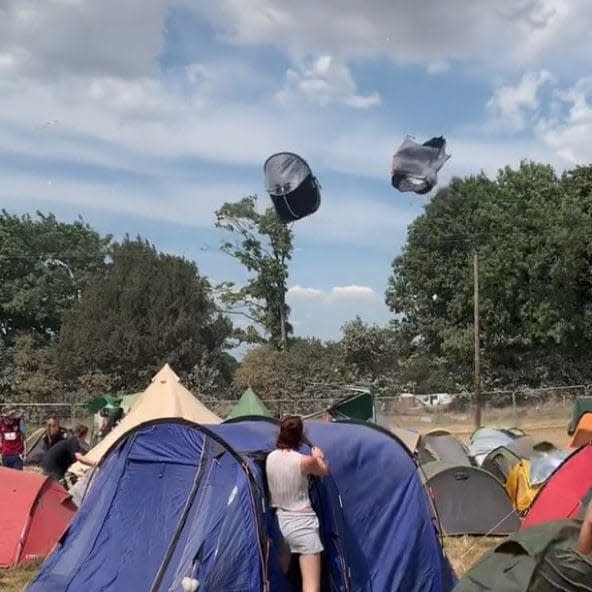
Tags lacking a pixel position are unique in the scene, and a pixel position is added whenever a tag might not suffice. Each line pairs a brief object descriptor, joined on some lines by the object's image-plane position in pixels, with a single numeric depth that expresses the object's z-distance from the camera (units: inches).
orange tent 679.6
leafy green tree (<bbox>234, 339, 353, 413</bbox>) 1551.4
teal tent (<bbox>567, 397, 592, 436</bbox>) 888.7
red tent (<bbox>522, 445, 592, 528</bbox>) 347.9
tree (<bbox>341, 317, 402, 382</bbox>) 1615.4
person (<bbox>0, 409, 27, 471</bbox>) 565.9
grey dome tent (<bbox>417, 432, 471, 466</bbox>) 594.7
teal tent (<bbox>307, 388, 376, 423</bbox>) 622.2
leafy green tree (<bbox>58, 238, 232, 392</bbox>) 1622.8
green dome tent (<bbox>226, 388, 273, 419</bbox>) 699.4
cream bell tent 584.4
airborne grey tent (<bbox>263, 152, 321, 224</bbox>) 481.1
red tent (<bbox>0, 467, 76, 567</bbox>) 372.8
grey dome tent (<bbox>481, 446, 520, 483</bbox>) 521.7
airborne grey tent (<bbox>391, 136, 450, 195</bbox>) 509.4
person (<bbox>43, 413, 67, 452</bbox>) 484.7
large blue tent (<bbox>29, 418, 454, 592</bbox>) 251.8
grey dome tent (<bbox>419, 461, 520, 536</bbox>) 436.8
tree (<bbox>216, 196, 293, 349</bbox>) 1792.6
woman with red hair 255.3
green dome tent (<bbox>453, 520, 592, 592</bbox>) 191.2
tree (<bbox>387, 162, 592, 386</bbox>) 1469.0
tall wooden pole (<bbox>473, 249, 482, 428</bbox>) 1248.8
